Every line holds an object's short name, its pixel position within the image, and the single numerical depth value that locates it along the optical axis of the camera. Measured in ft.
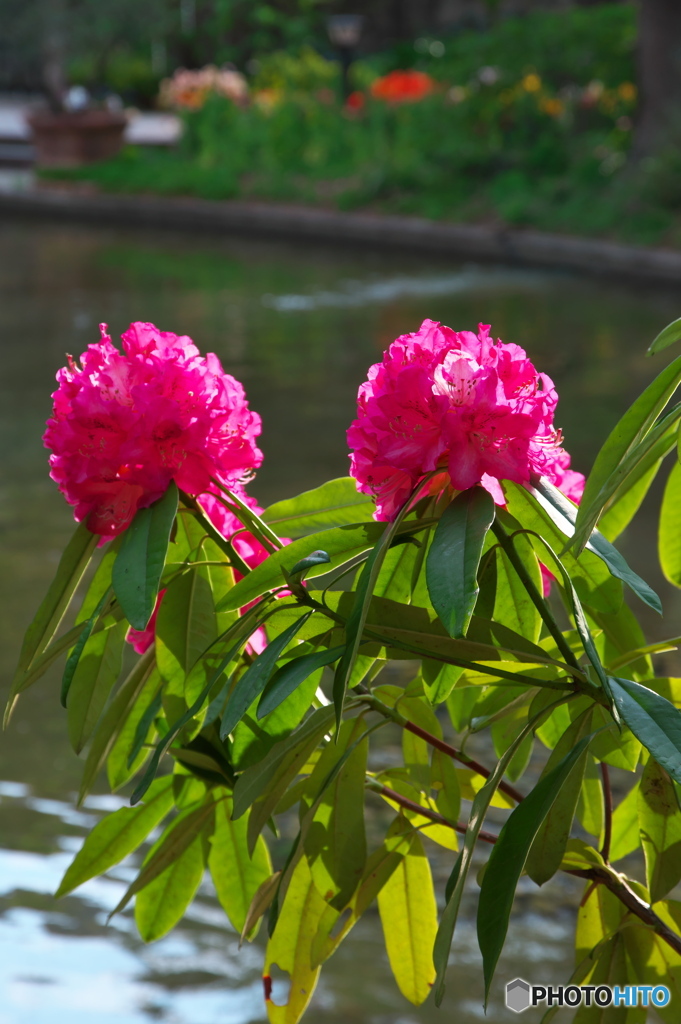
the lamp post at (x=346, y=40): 87.13
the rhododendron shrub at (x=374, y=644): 3.97
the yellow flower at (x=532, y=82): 48.98
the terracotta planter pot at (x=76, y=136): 62.64
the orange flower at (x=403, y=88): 51.54
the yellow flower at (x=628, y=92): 47.75
